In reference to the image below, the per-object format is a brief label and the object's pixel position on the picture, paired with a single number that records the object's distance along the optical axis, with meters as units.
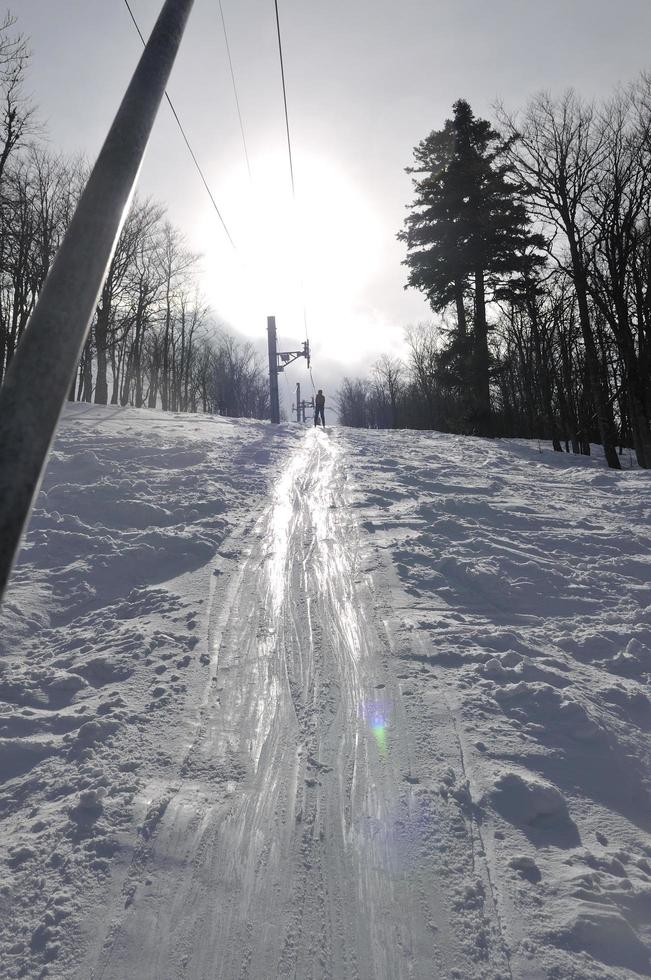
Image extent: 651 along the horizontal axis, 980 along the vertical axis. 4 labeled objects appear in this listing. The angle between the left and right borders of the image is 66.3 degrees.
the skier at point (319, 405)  23.50
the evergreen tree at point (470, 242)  21.84
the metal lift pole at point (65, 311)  1.11
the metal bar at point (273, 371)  18.91
